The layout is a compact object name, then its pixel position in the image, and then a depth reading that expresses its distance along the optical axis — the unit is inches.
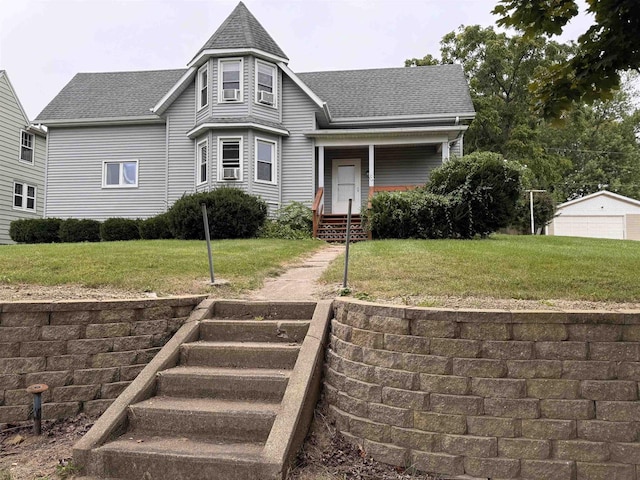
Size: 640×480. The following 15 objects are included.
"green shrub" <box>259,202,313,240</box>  513.3
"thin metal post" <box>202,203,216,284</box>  235.4
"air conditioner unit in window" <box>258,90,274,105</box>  584.1
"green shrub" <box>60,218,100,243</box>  600.1
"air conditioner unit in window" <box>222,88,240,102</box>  575.5
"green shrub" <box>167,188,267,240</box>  480.7
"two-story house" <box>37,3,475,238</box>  576.4
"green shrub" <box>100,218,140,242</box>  570.6
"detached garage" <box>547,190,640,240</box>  956.6
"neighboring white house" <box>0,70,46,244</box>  747.4
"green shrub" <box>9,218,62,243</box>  612.4
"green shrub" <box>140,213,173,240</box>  535.8
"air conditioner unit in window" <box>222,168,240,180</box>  566.3
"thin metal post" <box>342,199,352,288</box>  210.8
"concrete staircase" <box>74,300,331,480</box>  125.6
